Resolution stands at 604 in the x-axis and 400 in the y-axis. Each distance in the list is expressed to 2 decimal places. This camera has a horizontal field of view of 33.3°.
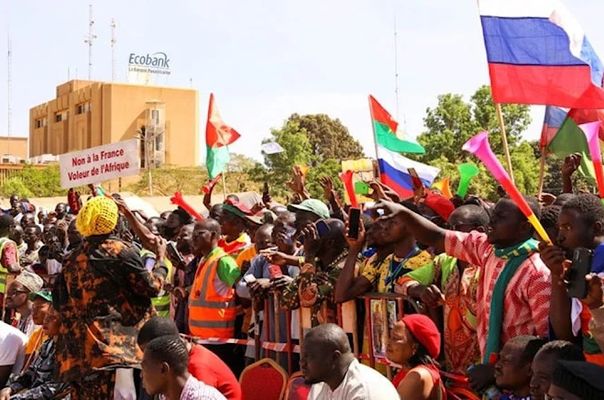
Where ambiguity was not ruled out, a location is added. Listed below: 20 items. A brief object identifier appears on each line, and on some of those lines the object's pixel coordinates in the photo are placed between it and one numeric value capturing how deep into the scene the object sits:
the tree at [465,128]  32.53
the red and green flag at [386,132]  11.37
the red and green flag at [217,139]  14.33
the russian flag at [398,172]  10.80
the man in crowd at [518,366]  4.85
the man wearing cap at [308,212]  7.85
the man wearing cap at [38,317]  8.14
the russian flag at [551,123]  8.97
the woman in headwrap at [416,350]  5.47
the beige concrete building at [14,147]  93.75
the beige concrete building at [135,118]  76.62
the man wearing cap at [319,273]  6.97
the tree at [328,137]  59.88
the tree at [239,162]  53.24
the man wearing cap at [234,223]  9.20
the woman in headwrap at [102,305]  6.75
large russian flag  6.51
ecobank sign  85.31
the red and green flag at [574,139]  8.41
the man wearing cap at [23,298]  9.24
